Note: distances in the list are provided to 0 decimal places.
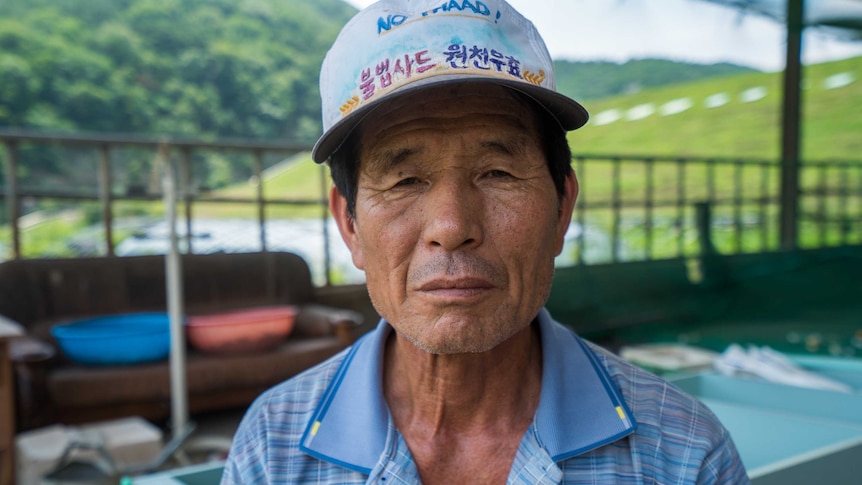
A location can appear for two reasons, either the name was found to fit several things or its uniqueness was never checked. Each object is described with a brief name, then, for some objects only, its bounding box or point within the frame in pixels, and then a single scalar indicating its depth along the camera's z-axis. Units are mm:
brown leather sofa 3354
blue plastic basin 3355
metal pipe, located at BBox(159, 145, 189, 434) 3039
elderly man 836
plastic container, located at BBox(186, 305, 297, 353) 3635
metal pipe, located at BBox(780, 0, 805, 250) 4371
